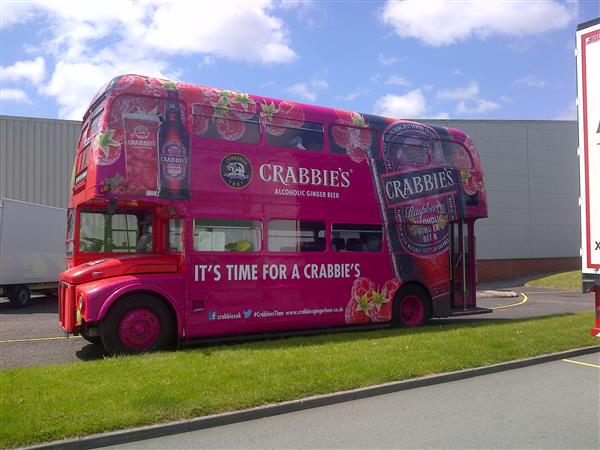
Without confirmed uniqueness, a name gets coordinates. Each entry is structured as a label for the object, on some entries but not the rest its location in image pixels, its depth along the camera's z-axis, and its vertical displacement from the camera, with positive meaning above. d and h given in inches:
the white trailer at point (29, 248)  668.1 -6.2
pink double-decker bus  328.5 +16.8
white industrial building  1181.1 +103.7
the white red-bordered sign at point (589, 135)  204.2 +41.1
